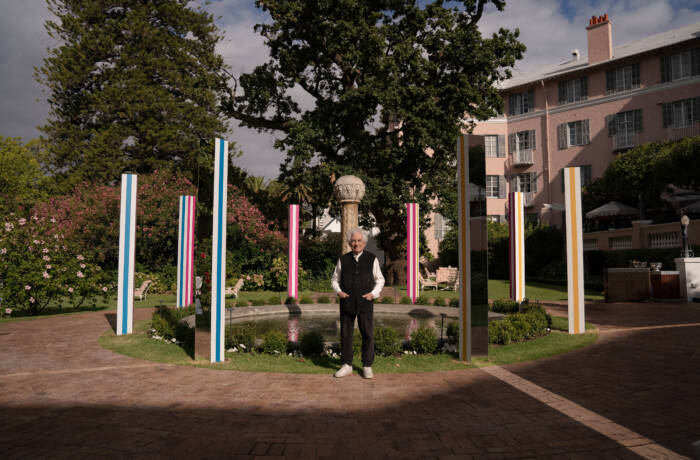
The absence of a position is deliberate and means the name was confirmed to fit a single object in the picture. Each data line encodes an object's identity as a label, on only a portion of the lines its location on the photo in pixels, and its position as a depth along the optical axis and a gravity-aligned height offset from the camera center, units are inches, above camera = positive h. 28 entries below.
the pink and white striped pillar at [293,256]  570.7 +0.4
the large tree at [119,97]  1164.5 +429.9
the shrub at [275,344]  290.2 -57.6
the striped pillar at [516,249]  487.2 +7.4
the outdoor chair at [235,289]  612.7 -45.3
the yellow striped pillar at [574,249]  364.8 +5.6
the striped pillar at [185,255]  497.7 +1.8
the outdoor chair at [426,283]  825.5 -51.1
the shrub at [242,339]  300.0 -56.7
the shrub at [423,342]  292.8 -57.1
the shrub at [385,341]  285.1 -55.3
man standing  237.3 -19.9
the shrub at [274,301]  512.1 -52.1
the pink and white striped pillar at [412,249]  562.9 +9.2
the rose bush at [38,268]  472.1 -11.9
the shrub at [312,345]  285.6 -57.3
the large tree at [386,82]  753.6 +313.7
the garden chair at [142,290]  686.3 -53.5
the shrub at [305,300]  514.8 -51.0
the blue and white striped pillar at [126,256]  372.5 +0.6
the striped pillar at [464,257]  280.1 -0.7
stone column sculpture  435.8 +59.0
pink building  1176.8 +421.2
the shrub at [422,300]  525.9 -54.0
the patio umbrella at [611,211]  1072.0 +107.8
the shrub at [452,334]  308.0 -54.9
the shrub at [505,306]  429.1 -49.8
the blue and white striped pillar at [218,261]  276.4 -2.9
